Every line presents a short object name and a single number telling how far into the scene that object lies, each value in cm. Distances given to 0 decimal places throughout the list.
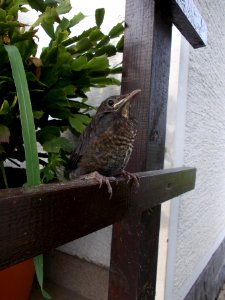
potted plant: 33
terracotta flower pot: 37
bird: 30
